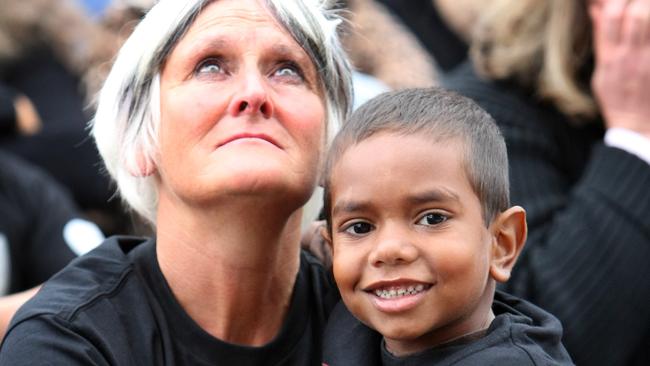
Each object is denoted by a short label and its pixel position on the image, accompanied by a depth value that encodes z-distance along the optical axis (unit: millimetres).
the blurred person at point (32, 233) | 4332
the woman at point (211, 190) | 2703
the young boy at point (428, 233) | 2426
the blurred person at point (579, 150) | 3574
